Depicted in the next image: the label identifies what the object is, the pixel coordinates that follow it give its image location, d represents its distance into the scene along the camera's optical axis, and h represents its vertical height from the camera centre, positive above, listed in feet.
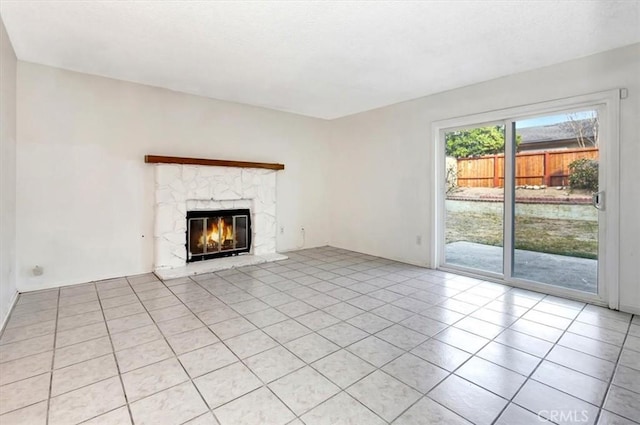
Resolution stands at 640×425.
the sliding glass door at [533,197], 9.70 +0.53
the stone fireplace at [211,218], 13.08 -0.34
